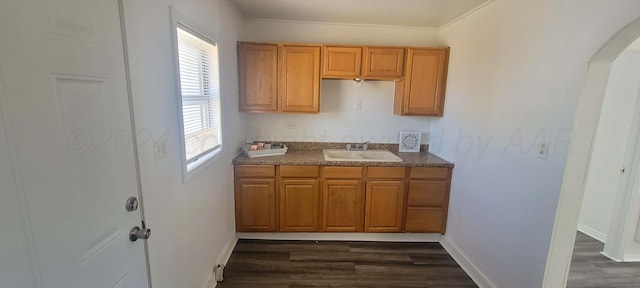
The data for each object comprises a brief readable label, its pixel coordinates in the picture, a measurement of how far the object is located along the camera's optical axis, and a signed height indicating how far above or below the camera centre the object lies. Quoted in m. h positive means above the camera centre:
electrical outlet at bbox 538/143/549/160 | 1.68 -0.25
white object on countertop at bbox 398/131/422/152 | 3.30 -0.43
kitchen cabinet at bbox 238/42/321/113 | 2.85 +0.29
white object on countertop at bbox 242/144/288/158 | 2.91 -0.54
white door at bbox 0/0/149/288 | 0.66 -0.15
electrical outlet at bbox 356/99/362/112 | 3.31 +0.01
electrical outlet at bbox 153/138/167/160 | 1.34 -0.25
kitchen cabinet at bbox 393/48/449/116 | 2.92 +0.28
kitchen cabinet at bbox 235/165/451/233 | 2.81 -1.00
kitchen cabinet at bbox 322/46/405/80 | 2.89 +0.48
